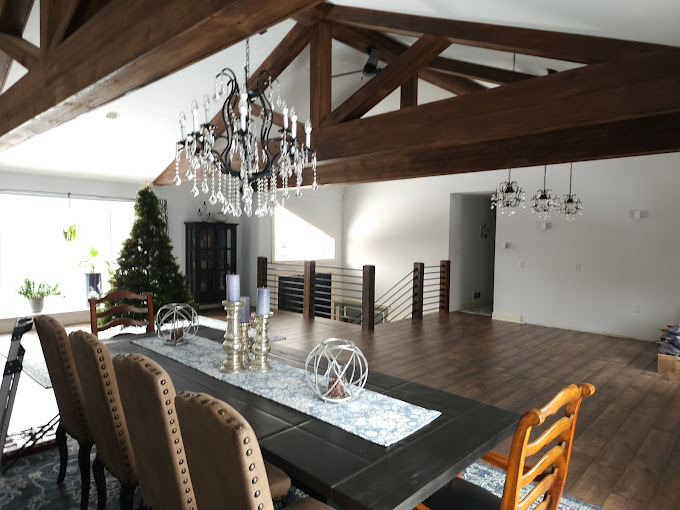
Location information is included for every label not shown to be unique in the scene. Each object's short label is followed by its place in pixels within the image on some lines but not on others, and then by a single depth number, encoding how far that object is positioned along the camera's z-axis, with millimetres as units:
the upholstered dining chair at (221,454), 996
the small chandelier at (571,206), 6117
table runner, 1574
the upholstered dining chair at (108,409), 1725
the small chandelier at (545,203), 5598
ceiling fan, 4914
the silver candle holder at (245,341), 2195
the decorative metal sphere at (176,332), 2725
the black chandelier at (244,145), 2527
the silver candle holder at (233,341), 2146
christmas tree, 5934
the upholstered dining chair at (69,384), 2033
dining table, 1217
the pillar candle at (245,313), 2223
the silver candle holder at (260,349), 2162
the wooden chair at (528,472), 1165
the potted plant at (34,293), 6414
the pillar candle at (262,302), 2137
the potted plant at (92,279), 6980
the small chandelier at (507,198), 5556
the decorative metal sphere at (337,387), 1782
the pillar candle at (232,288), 2178
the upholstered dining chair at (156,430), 1339
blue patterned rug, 2217
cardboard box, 4613
